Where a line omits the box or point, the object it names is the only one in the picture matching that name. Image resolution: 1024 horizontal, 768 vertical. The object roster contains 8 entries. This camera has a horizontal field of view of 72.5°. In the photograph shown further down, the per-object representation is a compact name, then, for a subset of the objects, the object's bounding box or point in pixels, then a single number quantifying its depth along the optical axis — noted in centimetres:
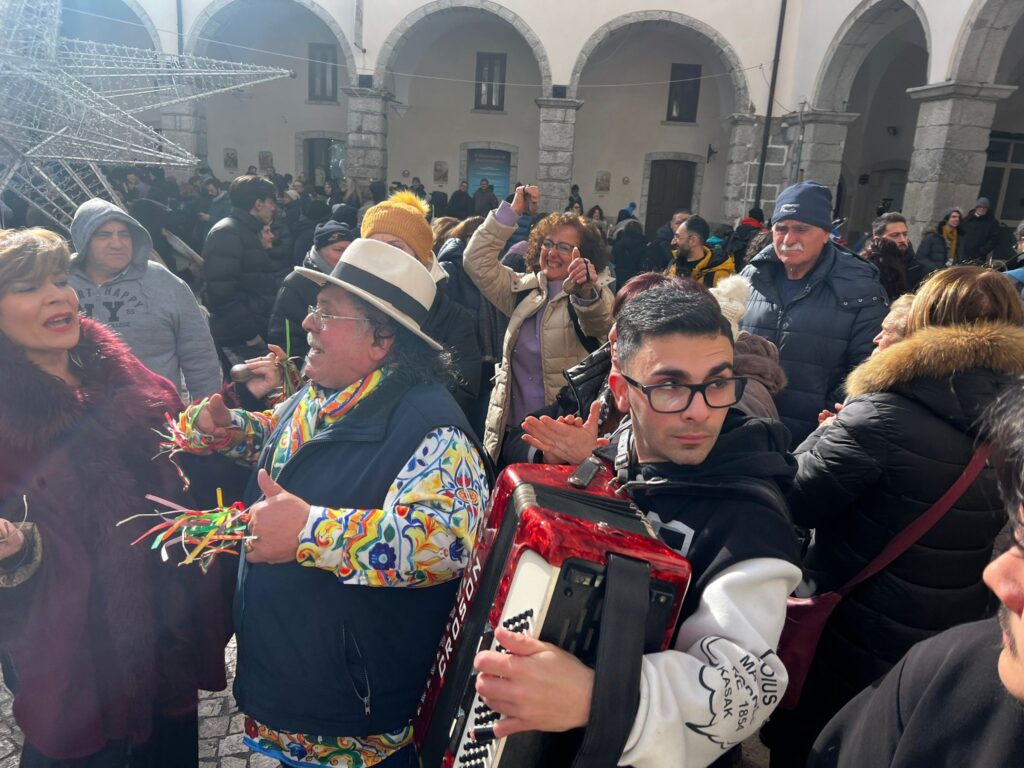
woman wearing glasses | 376
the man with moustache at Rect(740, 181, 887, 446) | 351
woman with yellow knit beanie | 396
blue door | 1928
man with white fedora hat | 178
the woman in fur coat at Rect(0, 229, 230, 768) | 195
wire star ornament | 551
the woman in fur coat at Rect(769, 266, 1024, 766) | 202
